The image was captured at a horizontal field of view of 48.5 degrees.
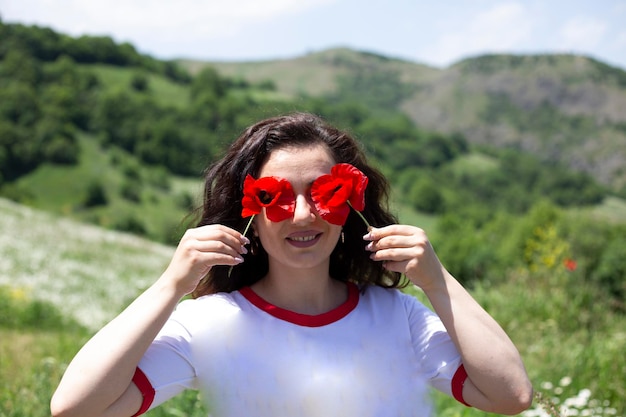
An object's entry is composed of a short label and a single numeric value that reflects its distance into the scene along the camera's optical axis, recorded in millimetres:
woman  1995
